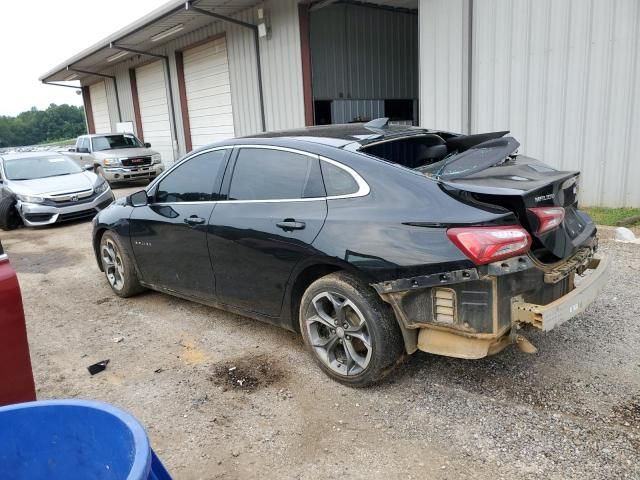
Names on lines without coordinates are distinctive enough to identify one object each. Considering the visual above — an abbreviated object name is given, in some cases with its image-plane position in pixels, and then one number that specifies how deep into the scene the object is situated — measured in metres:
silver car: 10.17
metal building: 7.57
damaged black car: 2.85
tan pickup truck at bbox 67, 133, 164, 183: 15.73
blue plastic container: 1.65
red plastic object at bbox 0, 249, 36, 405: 2.50
